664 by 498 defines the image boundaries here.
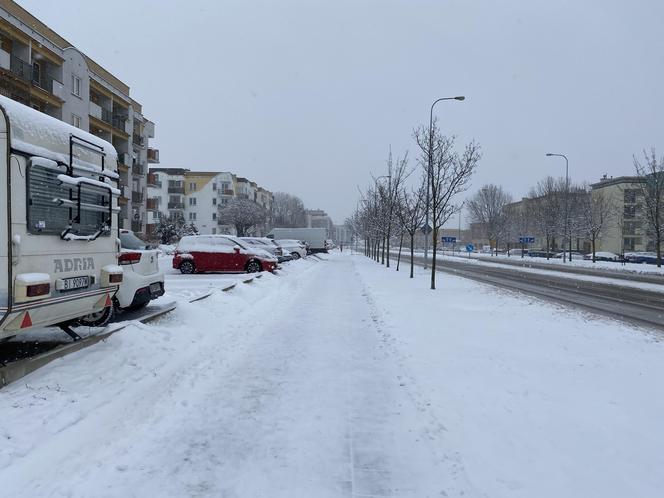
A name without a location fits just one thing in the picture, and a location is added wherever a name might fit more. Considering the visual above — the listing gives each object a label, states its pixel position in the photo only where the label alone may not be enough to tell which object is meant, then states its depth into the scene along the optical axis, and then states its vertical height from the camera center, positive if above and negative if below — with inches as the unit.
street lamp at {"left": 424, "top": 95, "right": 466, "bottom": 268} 670.5 +115.3
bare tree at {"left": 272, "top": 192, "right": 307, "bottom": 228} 3933.3 +271.3
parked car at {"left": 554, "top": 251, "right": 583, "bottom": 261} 2222.6 -67.2
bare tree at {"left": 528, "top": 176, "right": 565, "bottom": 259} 1913.1 +153.5
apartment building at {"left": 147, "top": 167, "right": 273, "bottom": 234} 3100.4 +302.7
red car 761.6 -28.4
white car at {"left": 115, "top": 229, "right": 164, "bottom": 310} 314.8 -24.8
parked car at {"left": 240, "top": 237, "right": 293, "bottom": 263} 1113.9 -17.4
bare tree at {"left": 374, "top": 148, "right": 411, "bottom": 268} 1112.5 +100.6
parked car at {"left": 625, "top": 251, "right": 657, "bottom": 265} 1860.2 -61.4
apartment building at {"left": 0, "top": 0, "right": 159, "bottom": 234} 1018.7 +388.5
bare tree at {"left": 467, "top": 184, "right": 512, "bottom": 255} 2658.5 +193.8
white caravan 176.6 +6.9
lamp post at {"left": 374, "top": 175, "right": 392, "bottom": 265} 1353.3 +155.4
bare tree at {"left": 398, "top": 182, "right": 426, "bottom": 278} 953.3 +61.0
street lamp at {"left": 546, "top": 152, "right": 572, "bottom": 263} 1641.2 +110.4
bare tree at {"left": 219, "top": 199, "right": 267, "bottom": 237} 2539.4 +131.1
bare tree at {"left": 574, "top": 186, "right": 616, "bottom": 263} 1717.5 +109.4
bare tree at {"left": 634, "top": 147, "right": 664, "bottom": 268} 1227.9 +123.6
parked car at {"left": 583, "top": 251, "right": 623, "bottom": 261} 2140.7 -66.3
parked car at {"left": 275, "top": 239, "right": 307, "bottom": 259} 1425.9 -25.0
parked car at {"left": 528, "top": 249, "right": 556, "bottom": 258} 2503.7 -65.5
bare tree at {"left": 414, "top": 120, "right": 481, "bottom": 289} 675.4 +103.3
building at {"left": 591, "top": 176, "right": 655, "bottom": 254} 2414.4 +61.4
